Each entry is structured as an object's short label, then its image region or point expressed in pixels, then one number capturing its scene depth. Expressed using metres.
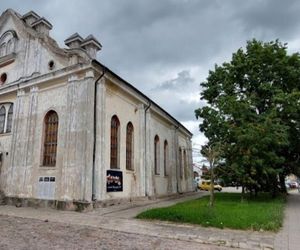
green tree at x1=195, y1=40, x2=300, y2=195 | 14.77
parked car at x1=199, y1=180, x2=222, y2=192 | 38.39
